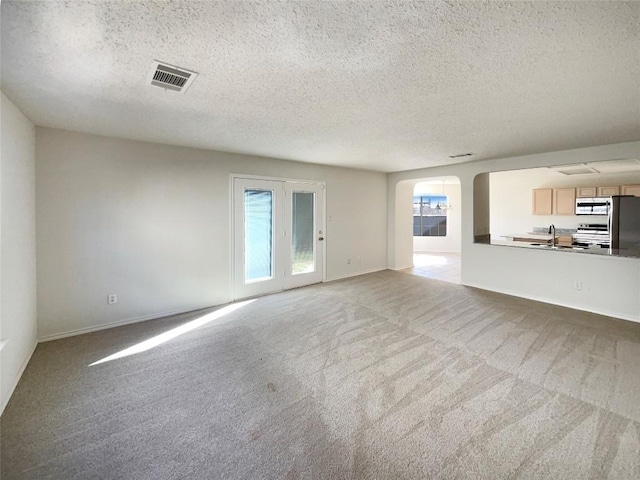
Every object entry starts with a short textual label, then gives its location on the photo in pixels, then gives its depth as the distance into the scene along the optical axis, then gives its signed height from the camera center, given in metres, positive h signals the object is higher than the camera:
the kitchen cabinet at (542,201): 7.19 +0.89
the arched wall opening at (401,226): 6.91 +0.22
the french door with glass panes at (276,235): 4.59 +0.00
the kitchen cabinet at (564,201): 6.84 +0.85
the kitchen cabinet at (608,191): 6.24 +0.99
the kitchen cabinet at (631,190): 6.01 +0.98
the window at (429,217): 10.11 +0.66
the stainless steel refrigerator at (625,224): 4.36 +0.17
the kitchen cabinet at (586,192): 6.52 +1.02
